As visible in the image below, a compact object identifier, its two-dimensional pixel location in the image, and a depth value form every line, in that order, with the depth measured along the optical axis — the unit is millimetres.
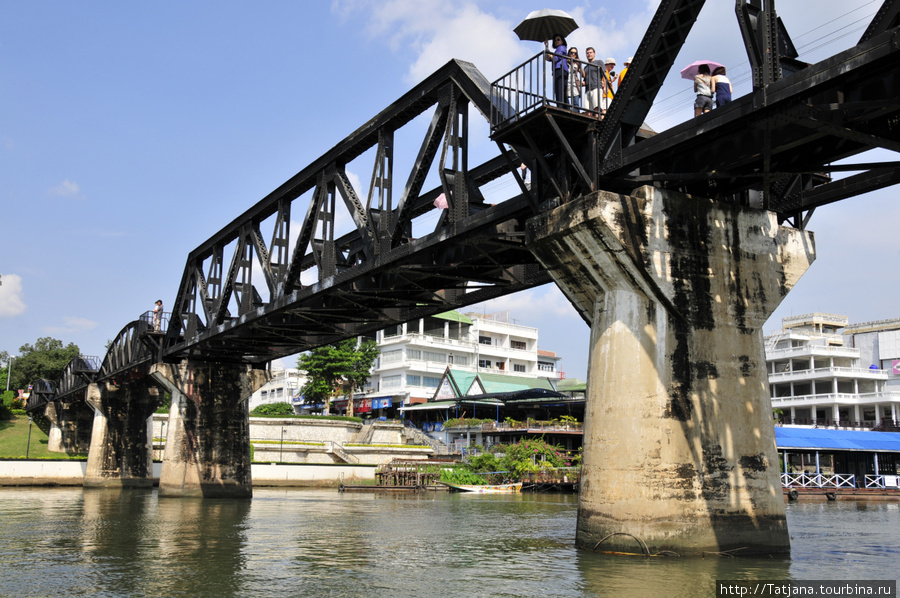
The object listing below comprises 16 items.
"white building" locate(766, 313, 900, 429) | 84938
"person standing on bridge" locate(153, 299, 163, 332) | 46516
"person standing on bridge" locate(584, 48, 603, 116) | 17750
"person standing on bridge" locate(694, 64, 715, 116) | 16875
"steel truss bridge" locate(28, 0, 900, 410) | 13328
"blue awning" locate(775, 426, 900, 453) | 53531
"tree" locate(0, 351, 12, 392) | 124562
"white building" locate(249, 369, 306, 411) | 125688
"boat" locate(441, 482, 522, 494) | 55781
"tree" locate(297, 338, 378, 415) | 92750
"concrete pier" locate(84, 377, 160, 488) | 59750
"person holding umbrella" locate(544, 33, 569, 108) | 17562
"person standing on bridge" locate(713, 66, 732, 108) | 16375
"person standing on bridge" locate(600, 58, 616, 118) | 18094
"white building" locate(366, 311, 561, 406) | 99125
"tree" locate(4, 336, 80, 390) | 122812
